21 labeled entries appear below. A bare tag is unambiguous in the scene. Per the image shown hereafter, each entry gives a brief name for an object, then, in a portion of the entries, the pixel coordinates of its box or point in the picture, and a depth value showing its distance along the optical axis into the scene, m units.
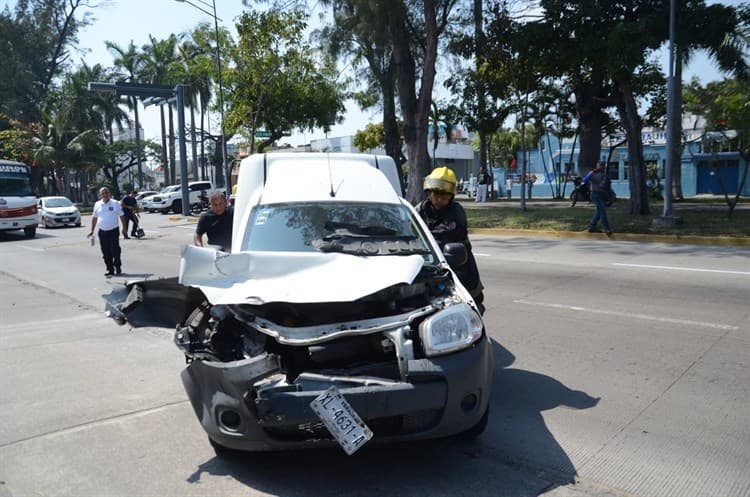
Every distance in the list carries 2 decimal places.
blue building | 37.97
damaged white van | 3.22
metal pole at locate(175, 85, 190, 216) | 28.61
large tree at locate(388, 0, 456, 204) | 21.55
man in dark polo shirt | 8.04
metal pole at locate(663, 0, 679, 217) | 14.98
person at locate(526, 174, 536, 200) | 39.99
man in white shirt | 11.93
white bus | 22.94
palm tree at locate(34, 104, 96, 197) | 45.28
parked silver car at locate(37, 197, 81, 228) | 28.66
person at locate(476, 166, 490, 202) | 33.19
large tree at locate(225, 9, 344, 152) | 28.59
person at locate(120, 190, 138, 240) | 20.48
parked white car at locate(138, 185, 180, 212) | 39.66
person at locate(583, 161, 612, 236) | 15.78
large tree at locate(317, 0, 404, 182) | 21.78
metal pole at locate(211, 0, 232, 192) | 27.33
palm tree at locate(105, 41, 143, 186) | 55.41
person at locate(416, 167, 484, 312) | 5.54
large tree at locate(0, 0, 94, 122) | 53.72
